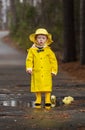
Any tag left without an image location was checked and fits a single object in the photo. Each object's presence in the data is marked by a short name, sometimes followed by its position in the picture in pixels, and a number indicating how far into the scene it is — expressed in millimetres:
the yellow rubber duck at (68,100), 11330
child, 10297
